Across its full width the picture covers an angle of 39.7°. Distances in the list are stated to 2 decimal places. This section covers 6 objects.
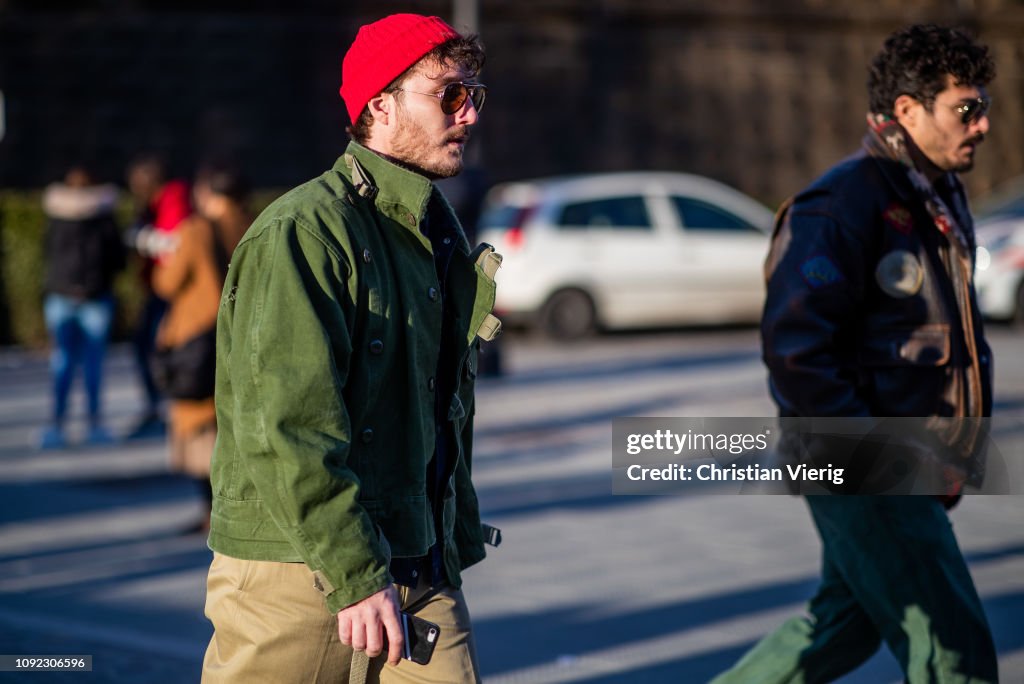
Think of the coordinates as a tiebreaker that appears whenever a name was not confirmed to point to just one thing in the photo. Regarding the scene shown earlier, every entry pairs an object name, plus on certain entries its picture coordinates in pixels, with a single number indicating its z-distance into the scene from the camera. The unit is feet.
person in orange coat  22.70
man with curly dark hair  10.83
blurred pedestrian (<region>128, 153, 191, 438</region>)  32.19
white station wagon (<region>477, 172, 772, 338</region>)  49.26
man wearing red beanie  7.93
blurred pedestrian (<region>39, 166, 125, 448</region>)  31.53
